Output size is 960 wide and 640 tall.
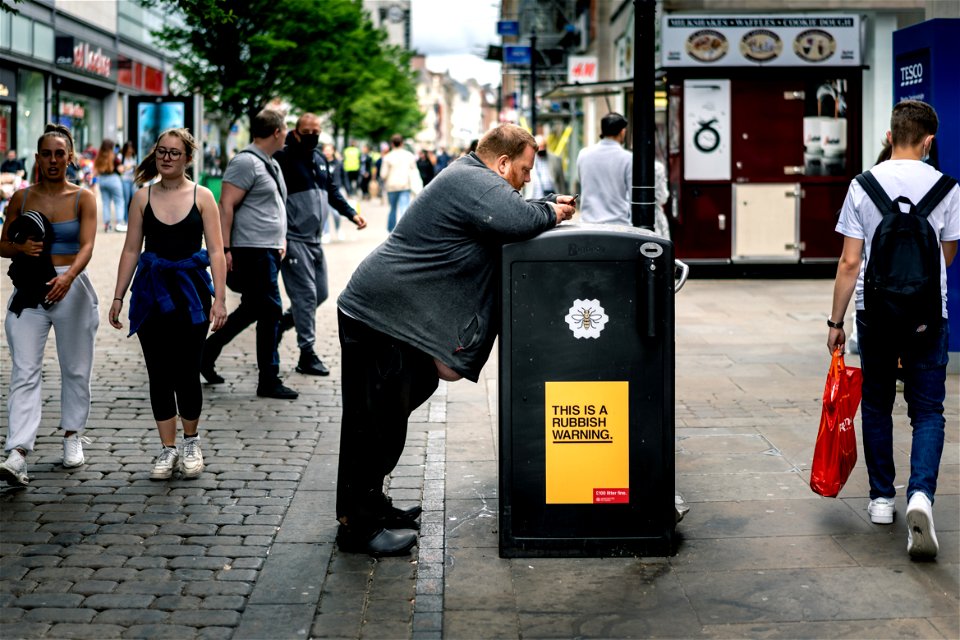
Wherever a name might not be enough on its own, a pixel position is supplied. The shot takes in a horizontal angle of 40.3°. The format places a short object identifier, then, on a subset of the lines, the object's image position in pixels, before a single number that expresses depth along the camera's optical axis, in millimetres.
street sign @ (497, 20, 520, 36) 46906
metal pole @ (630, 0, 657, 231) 5906
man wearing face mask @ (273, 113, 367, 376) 9258
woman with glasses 6395
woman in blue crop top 6383
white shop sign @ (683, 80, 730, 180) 15891
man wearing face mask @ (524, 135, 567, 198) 17109
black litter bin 4926
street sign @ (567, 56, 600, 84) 31672
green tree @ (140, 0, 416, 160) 27156
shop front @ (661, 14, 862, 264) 15758
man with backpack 5199
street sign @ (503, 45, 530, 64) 41562
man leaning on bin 4945
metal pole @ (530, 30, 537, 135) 33156
